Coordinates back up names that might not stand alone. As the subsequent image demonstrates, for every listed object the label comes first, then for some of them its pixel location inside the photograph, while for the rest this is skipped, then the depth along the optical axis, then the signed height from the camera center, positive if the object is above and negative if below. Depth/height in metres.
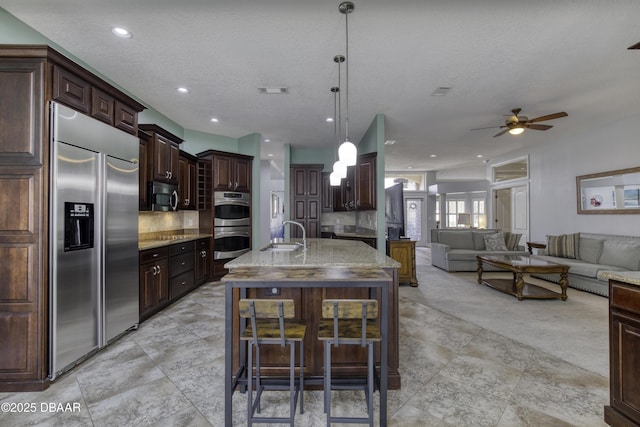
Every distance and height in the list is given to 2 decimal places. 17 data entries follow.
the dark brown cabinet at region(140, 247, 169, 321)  3.31 -0.79
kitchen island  1.98 -0.60
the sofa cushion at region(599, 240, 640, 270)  4.38 -0.64
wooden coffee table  4.22 -0.93
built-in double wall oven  5.32 -0.15
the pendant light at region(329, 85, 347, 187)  3.02 +0.50
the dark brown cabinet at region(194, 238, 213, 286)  4.79 -0.78
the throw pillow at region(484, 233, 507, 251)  6.43 -0.62
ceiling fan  4.37 +1.39
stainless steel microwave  3.75 +0.28
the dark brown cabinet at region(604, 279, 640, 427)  1.51 -0.77
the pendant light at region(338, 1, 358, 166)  2.48 +0.55
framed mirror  4.76 +0.39
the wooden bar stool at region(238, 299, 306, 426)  1.59 -0.69
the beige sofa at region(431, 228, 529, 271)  6.26 -0.77
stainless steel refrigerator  2.19 -0.16
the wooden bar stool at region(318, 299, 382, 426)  1.56 -0.69
